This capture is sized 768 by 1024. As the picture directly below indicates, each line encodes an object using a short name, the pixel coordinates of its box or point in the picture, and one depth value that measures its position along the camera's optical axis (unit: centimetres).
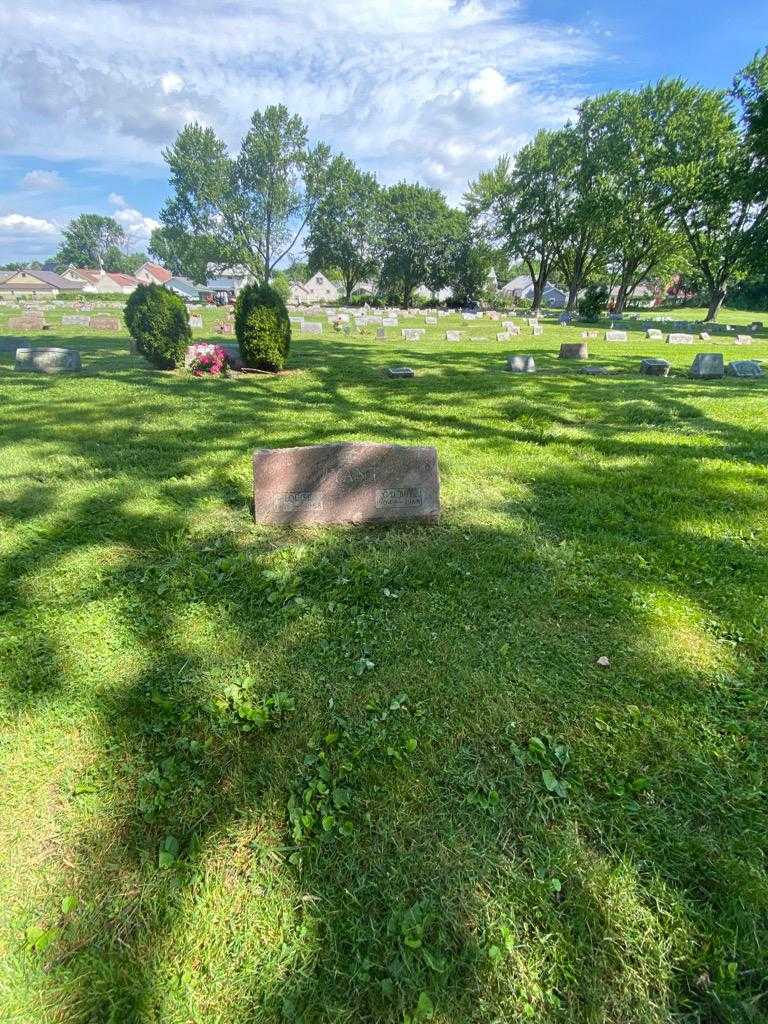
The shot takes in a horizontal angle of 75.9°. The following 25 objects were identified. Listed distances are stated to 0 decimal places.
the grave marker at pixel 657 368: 1203
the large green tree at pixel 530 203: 4378
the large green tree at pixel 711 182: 3070
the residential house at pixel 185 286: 9231
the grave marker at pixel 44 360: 1147
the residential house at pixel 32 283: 8131
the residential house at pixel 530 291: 7862
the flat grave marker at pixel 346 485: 408
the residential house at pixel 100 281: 8844
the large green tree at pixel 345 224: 5428
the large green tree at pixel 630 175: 3631
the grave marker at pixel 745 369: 1184
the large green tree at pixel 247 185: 5012
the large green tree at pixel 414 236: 5834
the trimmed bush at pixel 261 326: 1134
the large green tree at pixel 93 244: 12225
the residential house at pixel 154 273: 9756
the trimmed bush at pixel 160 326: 1162
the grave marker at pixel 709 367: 1169
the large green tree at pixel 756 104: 2841
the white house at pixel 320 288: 9138
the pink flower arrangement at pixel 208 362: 1145
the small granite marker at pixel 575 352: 1523
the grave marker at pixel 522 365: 1247
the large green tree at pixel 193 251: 5366
